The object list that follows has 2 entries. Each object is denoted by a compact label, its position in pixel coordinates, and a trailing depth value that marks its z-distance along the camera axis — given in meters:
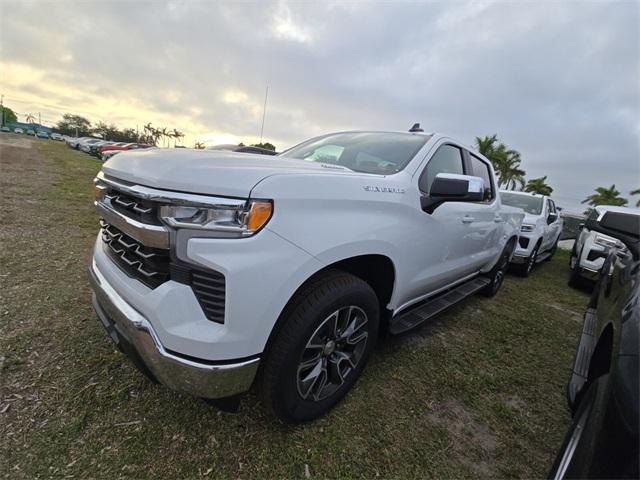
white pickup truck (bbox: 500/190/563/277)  6.29
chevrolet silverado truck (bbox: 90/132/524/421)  1.42
